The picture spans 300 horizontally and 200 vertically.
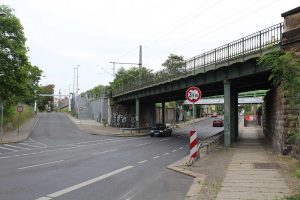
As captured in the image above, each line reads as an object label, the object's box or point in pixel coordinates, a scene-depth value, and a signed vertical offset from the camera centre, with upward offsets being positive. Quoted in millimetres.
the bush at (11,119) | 27660 -1107
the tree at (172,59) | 58276 +12457
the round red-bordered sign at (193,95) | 10290 +661
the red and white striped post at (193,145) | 9816 -1433
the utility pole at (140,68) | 29467 +5443
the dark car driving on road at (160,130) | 26666 -2243
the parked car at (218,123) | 41928 -2205
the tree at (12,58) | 21931 +4864
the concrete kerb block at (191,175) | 5735 -2062
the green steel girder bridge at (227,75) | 13730 +2718
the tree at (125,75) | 49299 +7538
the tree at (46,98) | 87360 +4574
